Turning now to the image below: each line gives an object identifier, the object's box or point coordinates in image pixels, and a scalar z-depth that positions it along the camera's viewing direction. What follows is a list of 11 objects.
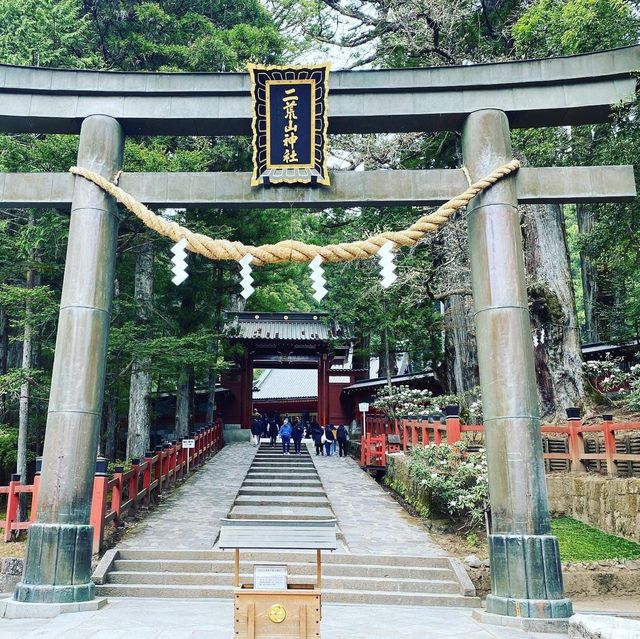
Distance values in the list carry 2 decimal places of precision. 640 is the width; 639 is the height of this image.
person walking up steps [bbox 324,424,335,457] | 20.27
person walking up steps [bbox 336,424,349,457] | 20.16
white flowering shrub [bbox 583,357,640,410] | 12.91
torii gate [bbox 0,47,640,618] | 6.14
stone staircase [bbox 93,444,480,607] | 7.40
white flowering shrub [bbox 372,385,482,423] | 14.77
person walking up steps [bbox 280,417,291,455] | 19.23
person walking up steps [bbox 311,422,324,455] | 20.25
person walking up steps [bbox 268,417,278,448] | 21.31
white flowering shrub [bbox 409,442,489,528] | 9.30
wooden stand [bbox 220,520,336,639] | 4.49
